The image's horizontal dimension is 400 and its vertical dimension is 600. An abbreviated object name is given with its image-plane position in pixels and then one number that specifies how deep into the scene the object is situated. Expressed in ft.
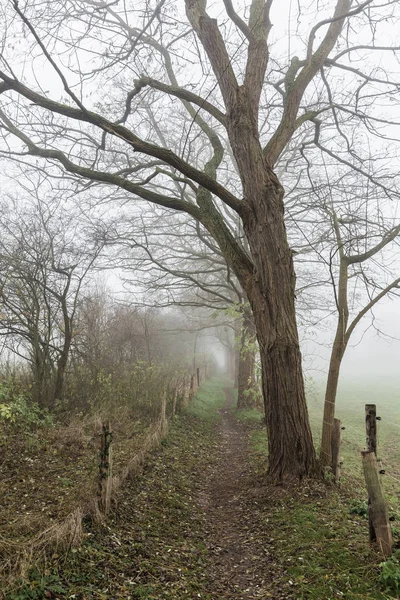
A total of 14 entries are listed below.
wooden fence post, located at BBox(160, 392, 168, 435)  27.99
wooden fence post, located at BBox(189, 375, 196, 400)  48.94
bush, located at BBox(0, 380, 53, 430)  22.06
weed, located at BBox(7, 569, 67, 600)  9.55
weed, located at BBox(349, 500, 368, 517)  16.17
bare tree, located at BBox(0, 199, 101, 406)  27.76
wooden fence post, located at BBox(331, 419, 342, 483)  20.49
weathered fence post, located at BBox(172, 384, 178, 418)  34.86
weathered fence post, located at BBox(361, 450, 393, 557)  12.48
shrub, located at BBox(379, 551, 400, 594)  10.65
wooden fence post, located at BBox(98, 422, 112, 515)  15.03
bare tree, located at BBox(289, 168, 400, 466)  21.39
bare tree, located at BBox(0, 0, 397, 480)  19.88
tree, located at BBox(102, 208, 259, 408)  39.93
